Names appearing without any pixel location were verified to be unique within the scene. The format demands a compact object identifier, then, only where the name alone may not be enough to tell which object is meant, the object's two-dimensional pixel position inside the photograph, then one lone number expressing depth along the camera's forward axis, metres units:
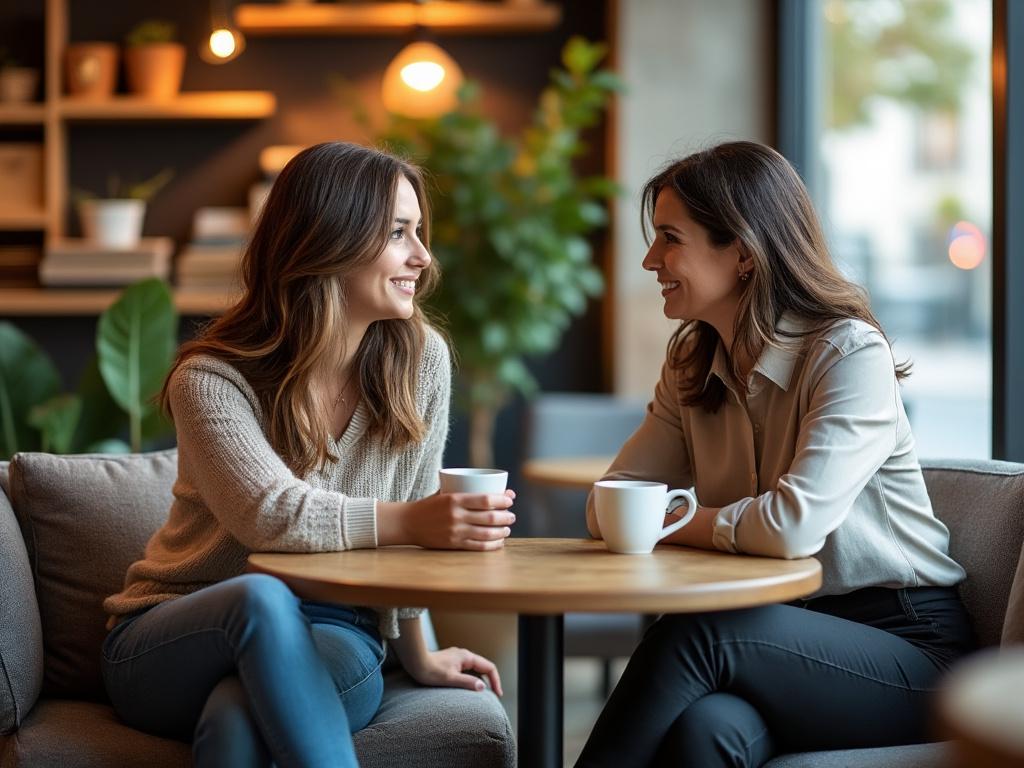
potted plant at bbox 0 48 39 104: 4.46
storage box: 4.54
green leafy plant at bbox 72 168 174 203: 4.62
